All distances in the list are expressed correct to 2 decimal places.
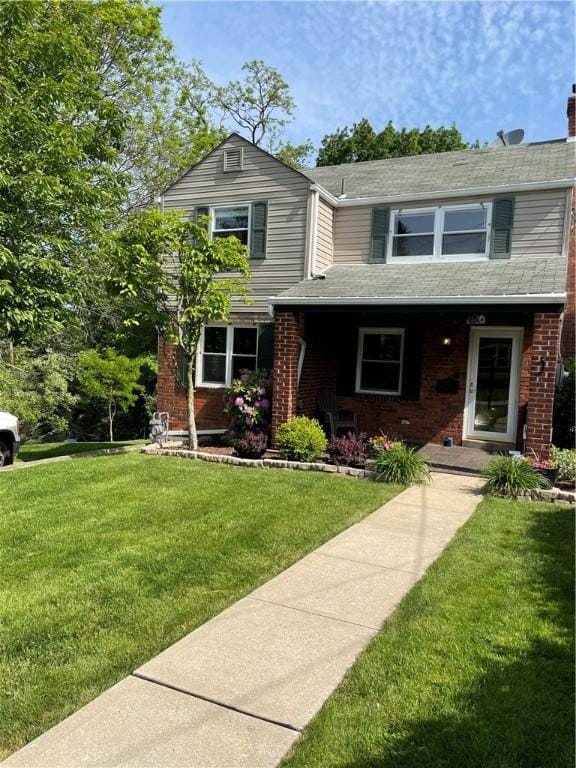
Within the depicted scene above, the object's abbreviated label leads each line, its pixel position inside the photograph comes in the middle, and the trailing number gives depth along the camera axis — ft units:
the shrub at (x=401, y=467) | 26.22
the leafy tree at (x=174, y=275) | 31.71
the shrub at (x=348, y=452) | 28.73
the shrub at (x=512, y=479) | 23.95
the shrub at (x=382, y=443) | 28.48
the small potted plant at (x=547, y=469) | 24.98
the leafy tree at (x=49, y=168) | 27.22
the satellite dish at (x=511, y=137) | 45.55
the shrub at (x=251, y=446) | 31.53
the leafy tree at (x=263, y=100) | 85.30
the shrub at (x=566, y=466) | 25.48
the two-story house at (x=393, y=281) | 32.63
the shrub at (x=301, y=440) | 30.04
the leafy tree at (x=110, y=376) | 54.13
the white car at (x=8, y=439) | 30.96
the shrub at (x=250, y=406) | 33.78
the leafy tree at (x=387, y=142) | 93.30
